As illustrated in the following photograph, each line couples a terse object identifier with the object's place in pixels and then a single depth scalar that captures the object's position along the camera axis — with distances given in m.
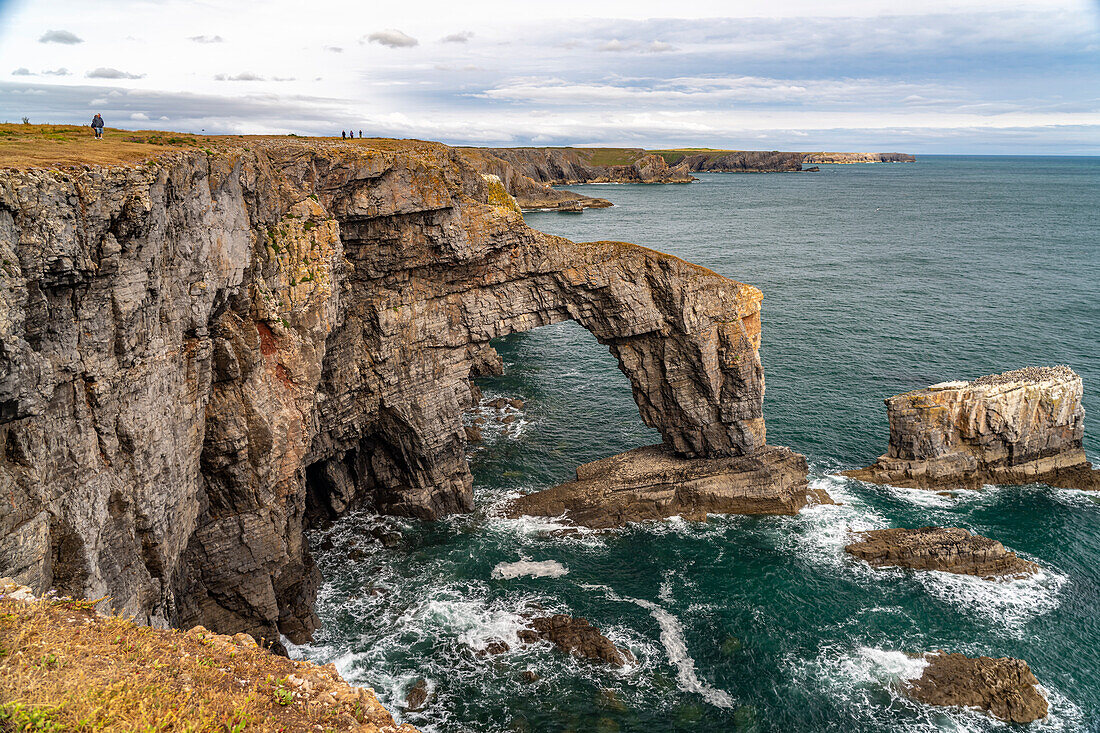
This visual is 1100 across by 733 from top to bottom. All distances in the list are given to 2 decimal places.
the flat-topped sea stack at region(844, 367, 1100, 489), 48.66
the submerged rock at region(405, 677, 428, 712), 30.48
